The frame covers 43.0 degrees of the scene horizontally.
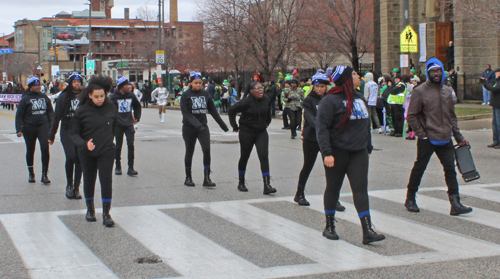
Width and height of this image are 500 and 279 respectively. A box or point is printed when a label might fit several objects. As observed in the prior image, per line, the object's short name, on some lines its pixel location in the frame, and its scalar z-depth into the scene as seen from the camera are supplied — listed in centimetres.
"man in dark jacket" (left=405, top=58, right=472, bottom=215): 767
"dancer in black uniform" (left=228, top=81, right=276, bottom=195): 931
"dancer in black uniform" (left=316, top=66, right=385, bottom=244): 625
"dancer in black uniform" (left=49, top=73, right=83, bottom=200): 905
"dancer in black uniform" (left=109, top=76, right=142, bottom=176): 1122
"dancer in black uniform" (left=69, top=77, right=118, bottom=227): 733
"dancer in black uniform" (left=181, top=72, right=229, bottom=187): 1012
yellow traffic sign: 2089
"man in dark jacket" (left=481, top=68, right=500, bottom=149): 1433
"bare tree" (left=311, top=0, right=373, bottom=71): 3231
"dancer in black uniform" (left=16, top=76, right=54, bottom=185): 1050
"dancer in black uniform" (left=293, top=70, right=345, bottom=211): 830
